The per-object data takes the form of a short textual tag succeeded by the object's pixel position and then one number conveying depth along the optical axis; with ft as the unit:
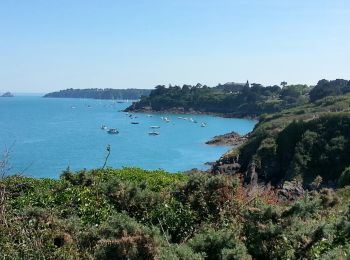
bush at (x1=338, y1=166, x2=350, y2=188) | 89.33
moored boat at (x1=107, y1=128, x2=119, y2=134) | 296.63
